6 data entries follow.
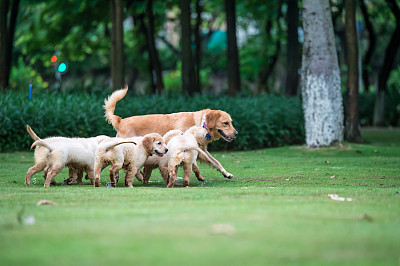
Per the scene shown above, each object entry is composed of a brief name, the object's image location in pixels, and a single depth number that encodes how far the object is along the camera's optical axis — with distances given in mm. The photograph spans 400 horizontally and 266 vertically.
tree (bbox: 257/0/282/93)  59178
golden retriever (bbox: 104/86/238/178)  21203
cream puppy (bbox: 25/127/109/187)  17672
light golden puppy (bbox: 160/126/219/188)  17516
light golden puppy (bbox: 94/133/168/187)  17391
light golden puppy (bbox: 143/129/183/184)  18641
